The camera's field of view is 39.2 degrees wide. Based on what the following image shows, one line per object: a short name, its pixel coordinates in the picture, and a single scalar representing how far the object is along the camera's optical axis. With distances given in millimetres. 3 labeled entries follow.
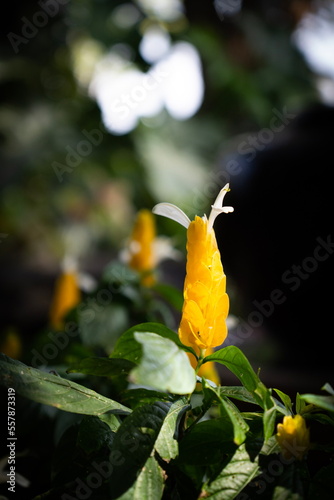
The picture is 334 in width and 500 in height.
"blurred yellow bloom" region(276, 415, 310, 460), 376
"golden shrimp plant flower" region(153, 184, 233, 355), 440
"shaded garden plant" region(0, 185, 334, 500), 358
